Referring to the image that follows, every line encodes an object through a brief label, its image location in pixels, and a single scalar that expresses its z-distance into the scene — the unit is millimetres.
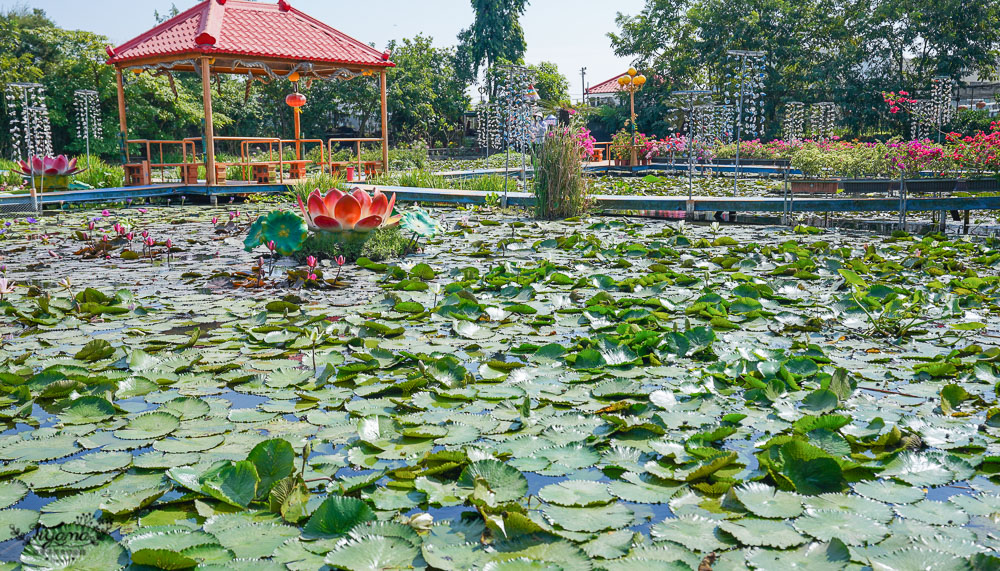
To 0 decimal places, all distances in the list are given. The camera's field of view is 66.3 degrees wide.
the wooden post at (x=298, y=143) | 12241
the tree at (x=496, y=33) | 32344
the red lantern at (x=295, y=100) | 12453
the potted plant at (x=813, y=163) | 11211
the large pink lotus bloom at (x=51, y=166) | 10279
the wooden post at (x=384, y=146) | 12867
